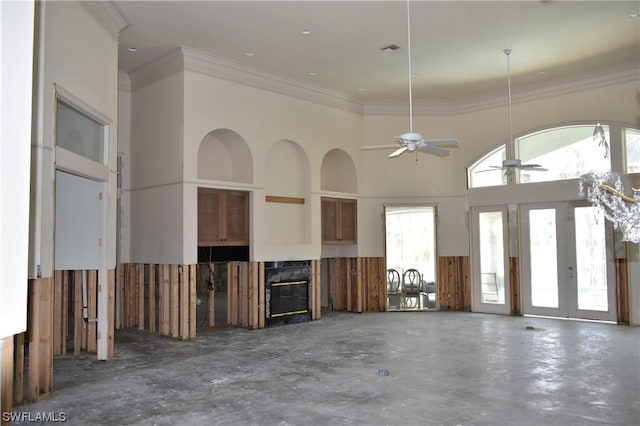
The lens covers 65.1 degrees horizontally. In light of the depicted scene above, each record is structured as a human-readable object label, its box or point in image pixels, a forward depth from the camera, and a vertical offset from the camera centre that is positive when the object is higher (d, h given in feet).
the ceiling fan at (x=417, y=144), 19.19 +4.17
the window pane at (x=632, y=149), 30.48 +5.72
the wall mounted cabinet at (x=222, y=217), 28.86 +1.86
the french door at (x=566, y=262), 31.50 -1.18
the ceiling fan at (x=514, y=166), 27.58 +4.38
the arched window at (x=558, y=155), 30.83 +6.00
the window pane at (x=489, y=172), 36.35 +5.38
